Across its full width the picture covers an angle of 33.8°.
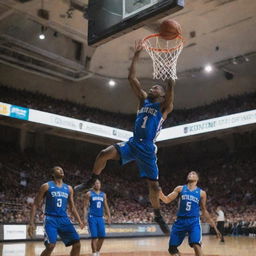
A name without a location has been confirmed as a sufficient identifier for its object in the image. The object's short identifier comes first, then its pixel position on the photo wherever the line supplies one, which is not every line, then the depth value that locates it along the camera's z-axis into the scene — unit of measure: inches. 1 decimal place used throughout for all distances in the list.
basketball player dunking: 221.6
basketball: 234.4
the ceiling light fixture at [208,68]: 910.4
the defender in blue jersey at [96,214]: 351.9
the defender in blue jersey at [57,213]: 255.9
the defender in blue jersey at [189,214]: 269.6
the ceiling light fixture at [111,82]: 1016.9
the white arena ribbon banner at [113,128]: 776.7
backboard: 280.5
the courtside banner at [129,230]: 684.2
